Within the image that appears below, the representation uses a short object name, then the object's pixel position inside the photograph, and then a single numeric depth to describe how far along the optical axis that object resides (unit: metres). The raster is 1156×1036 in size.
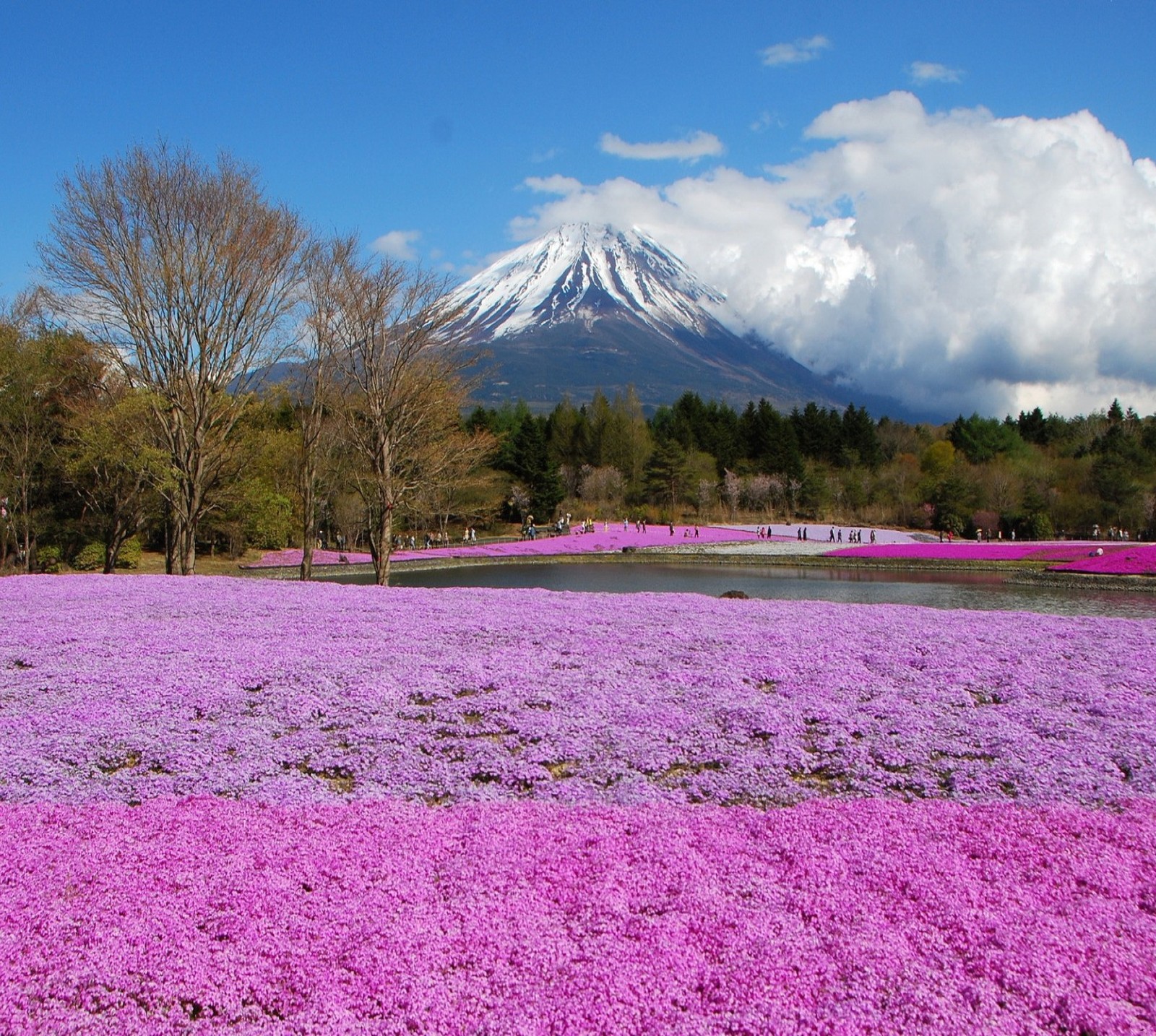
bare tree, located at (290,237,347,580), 29.48
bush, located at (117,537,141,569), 43.82
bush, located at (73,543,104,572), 42.56
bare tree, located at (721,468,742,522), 98.00
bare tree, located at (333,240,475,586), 28.42
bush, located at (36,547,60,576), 41.62
